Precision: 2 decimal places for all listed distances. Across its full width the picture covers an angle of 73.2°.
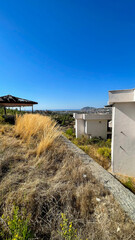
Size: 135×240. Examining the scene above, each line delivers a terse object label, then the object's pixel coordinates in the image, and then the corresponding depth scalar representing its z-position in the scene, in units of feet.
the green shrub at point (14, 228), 2.35
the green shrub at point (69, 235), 2.44
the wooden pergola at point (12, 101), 18.41
